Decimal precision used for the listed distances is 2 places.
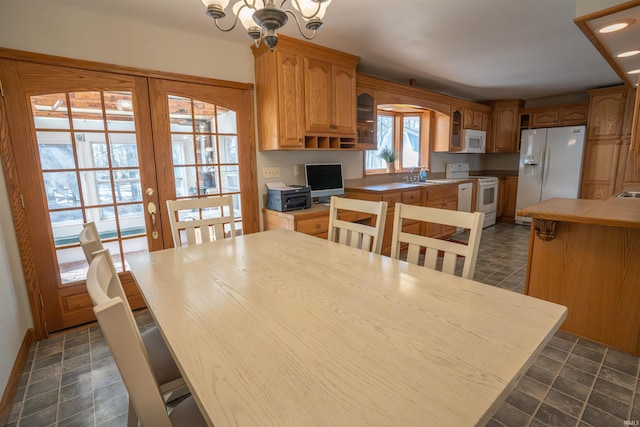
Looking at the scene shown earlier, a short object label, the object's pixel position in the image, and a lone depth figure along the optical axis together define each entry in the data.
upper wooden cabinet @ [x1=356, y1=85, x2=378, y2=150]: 3.60
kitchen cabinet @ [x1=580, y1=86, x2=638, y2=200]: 4.58
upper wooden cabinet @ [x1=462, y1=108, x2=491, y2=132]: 5.24
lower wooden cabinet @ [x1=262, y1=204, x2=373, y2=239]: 2.83
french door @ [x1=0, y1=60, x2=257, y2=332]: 2.13
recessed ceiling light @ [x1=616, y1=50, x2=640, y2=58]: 2.32
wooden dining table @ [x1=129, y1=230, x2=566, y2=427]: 0.59
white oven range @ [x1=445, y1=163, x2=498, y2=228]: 5.21
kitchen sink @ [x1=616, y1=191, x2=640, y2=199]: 3.09
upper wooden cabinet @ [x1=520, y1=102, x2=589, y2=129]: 5.11
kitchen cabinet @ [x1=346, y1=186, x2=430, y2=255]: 3.60
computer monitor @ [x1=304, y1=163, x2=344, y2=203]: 3.41
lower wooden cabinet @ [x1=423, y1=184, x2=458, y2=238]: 4.26
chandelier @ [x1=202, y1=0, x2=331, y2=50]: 1.21
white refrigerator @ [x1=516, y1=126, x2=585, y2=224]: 4.89
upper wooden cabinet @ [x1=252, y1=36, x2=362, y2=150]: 2.77
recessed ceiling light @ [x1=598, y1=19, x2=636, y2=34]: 1.81
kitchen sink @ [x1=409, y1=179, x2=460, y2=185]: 4.41
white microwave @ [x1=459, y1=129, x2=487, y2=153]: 5.27
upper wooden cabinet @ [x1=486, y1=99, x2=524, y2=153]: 5.77
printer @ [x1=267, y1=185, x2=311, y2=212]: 2.93
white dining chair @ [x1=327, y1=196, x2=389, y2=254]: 1.67
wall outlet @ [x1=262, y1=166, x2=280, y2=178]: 3.16
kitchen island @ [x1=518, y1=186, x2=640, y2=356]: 1.88
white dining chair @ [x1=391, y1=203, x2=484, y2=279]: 1.28
